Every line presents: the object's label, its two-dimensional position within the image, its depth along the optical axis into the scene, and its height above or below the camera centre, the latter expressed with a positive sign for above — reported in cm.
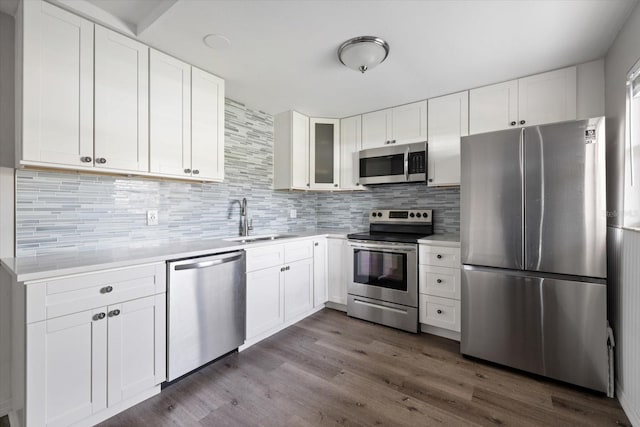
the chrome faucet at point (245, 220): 299 -7
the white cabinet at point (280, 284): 243 -69
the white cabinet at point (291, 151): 331 +76
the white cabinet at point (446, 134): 274 +80
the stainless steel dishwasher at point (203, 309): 184 -69
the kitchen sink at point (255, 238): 282 -26
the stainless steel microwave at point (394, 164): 294 +56
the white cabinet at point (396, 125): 299 +100
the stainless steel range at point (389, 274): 270 -62
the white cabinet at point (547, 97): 225 +97
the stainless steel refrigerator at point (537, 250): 181 -26
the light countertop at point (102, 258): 134 -26
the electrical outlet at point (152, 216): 226 -2
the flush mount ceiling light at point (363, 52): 188 +113
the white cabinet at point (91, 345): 131 -70
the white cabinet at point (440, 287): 251 -68
